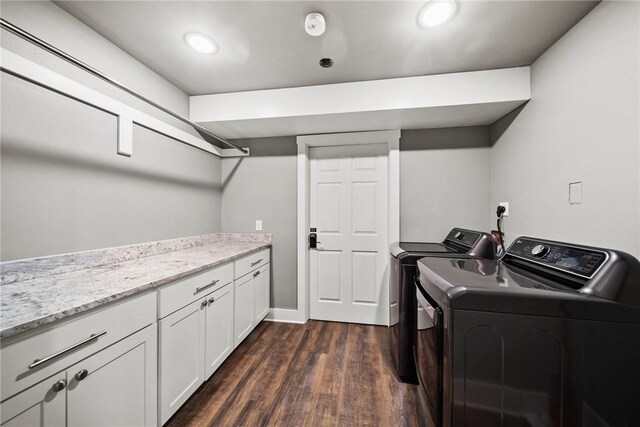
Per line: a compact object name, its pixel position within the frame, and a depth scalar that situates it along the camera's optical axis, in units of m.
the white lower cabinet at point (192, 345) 1.32
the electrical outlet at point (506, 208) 2.13
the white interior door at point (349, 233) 2.73
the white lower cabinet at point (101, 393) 0.79
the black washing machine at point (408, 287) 1.73
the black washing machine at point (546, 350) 0.85
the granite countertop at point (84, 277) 0.84
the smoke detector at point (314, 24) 1.39
